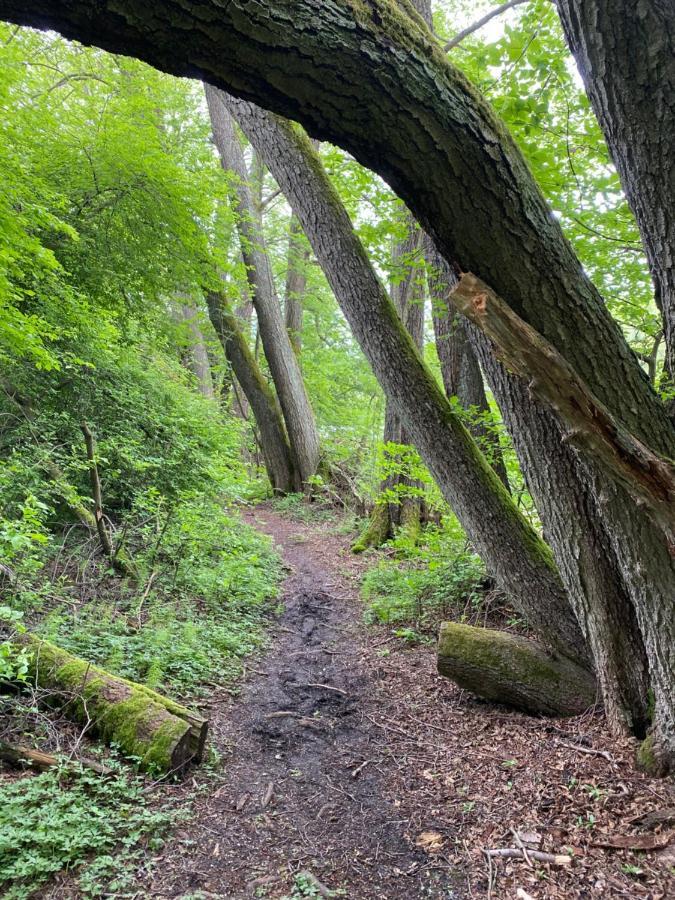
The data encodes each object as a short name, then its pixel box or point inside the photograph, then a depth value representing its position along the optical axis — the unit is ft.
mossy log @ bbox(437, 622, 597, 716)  11.03
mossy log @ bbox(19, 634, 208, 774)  9.49
